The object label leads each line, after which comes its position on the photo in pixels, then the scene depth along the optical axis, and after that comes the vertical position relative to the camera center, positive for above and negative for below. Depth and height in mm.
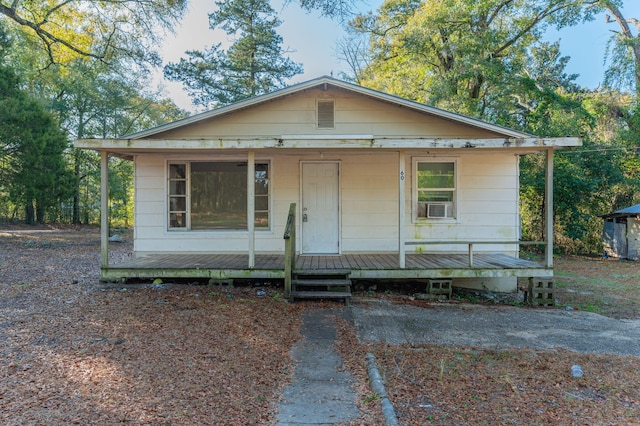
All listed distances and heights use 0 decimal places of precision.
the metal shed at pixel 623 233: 13941 -768
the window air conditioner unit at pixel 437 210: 8305 +60
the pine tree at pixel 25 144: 15273 +2926
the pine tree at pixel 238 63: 22281 +8830
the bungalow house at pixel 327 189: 8227 +510
